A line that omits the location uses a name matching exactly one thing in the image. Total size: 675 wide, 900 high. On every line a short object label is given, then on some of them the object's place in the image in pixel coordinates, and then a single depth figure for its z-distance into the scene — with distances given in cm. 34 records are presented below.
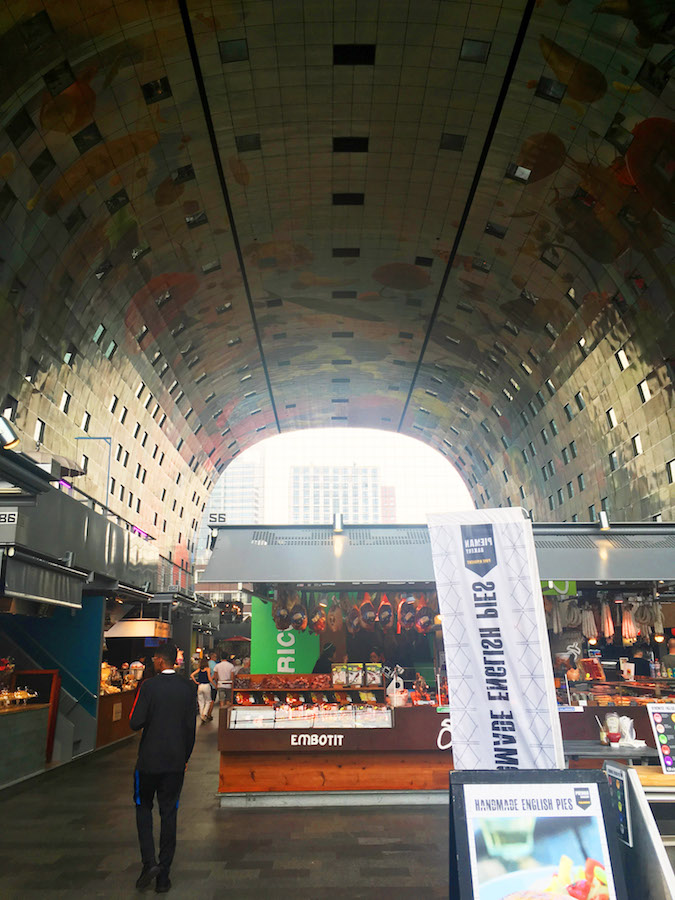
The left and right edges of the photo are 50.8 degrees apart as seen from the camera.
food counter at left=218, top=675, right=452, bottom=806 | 783
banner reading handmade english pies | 390
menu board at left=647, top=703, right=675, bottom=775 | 525
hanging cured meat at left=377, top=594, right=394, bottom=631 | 1091
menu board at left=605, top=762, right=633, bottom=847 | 336
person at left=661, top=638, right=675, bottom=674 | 1400
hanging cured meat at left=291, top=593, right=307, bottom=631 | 1052
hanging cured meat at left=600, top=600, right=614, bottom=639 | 1154
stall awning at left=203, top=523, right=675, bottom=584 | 893
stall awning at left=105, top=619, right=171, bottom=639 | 1613
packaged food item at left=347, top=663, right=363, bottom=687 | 883
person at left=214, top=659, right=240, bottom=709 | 1550
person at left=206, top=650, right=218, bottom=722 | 1790
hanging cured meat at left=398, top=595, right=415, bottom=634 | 1062
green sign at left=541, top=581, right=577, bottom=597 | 1005
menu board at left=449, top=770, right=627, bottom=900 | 300
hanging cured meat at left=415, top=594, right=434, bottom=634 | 1050
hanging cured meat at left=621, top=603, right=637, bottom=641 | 1134
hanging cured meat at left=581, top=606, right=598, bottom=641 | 1173
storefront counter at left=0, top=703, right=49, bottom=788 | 873
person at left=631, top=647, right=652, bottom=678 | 1367
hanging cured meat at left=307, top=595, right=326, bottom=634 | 1089
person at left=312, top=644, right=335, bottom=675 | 1138
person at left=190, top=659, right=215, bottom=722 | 1666
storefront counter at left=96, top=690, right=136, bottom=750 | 1248
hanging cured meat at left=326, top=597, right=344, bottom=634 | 1104
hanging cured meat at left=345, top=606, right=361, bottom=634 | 1112
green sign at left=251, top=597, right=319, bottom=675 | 1336
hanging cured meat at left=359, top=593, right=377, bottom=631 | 1101
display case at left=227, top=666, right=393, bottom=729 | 798
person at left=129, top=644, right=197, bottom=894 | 521
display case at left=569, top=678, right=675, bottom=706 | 841
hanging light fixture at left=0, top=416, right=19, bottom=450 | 461
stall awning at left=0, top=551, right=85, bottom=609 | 770
